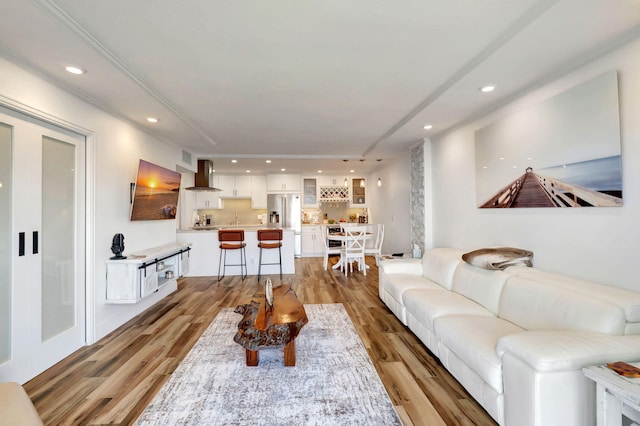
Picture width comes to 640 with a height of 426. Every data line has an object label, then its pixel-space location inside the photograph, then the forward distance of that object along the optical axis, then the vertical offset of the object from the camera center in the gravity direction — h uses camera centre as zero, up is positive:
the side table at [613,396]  1.11 -0.78
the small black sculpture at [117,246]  3.08 -0.30
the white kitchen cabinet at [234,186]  8.02 +0.95
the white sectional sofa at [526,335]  1.34 -0.80
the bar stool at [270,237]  5.44 -0.40
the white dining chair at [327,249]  6.25 -0.76
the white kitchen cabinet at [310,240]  8.22 -0.71
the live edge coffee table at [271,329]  2.21 -0.95
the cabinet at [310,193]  8.52 +0.75
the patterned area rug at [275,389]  1.74 -1.28
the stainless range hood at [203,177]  5.71 +0.88
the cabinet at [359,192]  8.79 +0.78
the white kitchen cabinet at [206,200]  7.71 +0.52
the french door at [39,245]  2.08 -0.21
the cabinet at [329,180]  8.57 +1.16
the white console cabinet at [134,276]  3.05 -0.66
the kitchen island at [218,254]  5.66 -0.78
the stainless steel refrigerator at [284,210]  8.04 +0.20
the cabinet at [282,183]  8.08 +1.03
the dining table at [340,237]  5.77 -0.46
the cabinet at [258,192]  8.12 +0.77
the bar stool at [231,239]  5.28 -0.42
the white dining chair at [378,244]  5.91 -0.64
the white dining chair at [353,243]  5.76 -0.58
